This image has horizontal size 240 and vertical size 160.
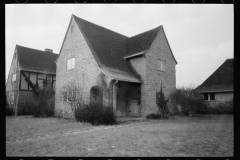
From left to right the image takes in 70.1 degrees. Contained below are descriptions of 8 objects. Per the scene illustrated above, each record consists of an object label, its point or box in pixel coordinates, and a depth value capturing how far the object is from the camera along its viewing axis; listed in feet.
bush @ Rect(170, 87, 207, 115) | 55.36
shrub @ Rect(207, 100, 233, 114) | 65.08
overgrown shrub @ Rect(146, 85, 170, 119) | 50.00
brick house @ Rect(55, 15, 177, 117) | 47.41
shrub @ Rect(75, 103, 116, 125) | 36.04
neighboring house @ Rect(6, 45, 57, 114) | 73.02
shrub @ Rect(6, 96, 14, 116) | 60.62
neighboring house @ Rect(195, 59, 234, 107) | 69.77
